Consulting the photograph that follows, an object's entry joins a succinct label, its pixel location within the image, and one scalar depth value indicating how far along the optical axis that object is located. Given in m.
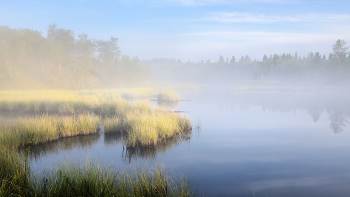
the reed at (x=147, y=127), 8.96
